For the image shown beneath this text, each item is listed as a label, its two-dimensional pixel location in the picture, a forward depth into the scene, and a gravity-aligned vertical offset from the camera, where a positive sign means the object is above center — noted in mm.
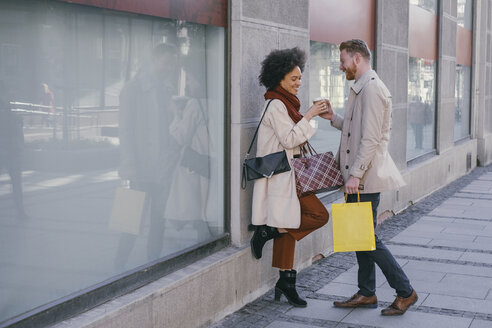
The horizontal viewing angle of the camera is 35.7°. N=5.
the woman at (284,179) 5180 -469
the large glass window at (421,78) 10727 +490
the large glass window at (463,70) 14266 +787
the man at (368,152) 5086 -277
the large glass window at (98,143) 3625 -172
